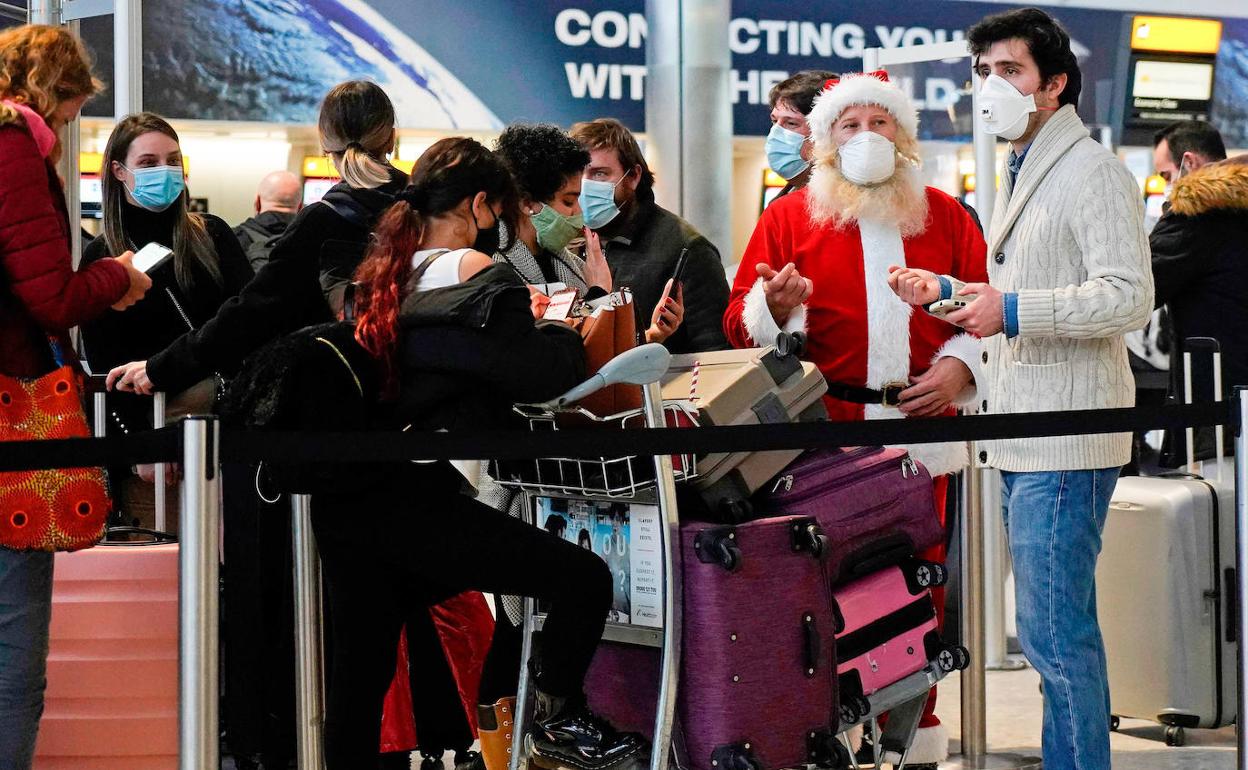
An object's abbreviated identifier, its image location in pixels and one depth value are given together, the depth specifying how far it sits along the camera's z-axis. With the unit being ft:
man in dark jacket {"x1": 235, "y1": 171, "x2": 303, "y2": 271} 17.93
